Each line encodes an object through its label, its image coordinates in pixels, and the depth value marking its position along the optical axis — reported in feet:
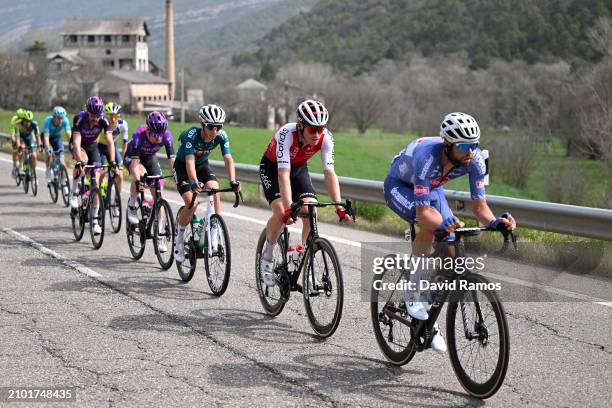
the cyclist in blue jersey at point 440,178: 33.34
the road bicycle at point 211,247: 50.87
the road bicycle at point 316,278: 40.83
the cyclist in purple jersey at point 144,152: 62.65
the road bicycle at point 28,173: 109.59
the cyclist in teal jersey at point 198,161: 52.98
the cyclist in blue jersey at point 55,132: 95.59
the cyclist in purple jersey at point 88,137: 76.50
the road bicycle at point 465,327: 31.25
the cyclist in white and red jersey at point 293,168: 41.49
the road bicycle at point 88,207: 69.77
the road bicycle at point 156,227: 60.10
